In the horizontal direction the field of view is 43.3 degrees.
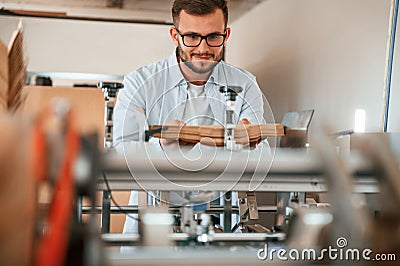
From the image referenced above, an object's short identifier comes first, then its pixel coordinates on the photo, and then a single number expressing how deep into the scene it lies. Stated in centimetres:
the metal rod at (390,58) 223
